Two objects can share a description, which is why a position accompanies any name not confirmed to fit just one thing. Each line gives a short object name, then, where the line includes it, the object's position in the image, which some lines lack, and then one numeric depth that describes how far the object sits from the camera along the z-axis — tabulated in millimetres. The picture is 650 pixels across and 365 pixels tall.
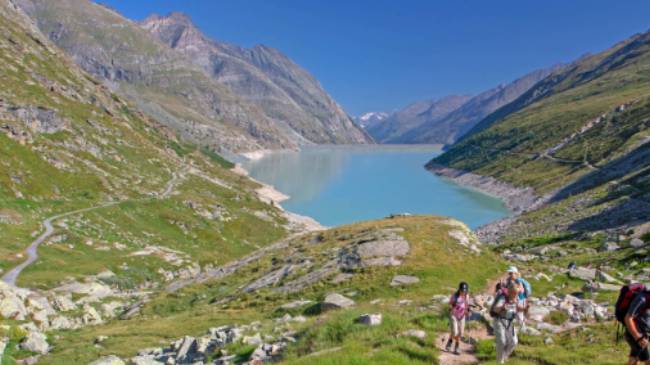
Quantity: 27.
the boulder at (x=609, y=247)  40500
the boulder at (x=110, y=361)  16439
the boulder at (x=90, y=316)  32844
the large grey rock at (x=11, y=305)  26609
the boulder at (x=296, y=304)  25112
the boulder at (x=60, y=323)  28762
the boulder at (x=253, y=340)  16422
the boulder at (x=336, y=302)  22016
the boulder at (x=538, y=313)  16422
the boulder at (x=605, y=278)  24244
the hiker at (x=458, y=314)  13008
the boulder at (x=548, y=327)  15008
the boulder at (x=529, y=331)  14356
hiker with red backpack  8828
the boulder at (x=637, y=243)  37975
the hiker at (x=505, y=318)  11773
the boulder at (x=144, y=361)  16922
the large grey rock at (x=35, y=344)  21359
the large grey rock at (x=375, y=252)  31609
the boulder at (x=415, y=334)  13568
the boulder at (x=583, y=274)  26427
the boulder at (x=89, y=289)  39812
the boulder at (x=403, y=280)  26788
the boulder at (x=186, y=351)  17272
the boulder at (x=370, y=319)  15088
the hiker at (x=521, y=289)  12594
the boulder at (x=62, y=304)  34250
